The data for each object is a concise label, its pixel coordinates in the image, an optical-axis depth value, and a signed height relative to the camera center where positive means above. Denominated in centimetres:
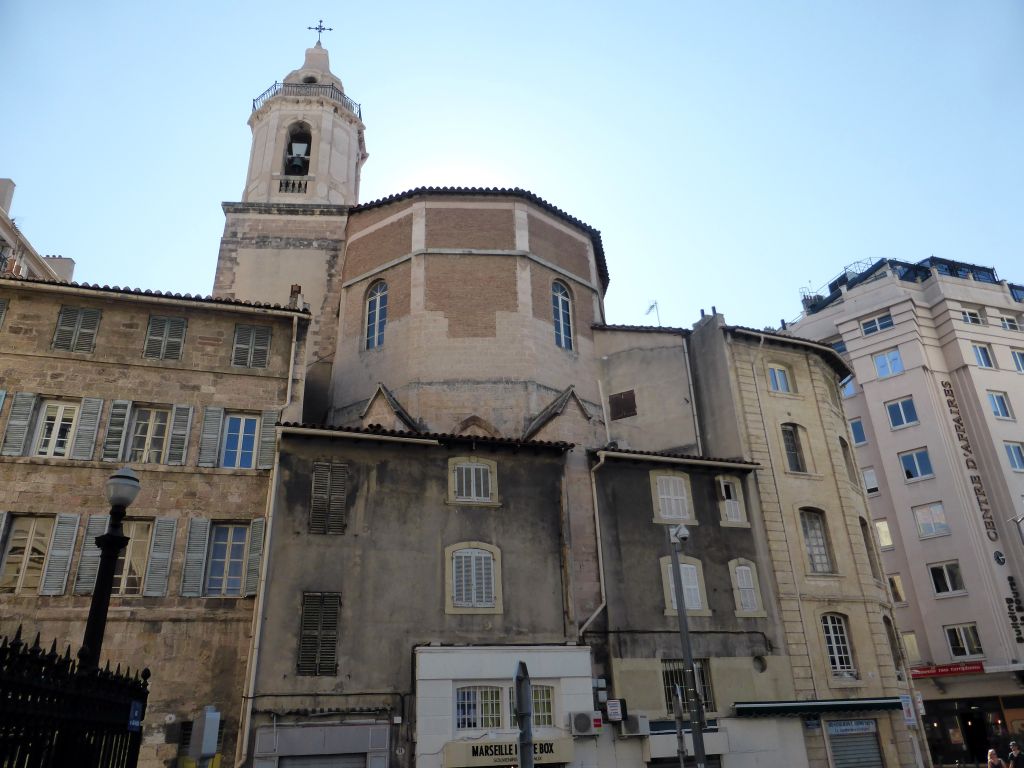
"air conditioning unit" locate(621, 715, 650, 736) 1972 +50
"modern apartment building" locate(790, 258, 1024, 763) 3350 +1176
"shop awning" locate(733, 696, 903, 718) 2102 +87
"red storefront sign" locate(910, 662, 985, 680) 3290 +260
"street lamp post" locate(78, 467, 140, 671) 718 +192
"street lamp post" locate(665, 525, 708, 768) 1561 +135
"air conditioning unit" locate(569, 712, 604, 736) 1881 +57
